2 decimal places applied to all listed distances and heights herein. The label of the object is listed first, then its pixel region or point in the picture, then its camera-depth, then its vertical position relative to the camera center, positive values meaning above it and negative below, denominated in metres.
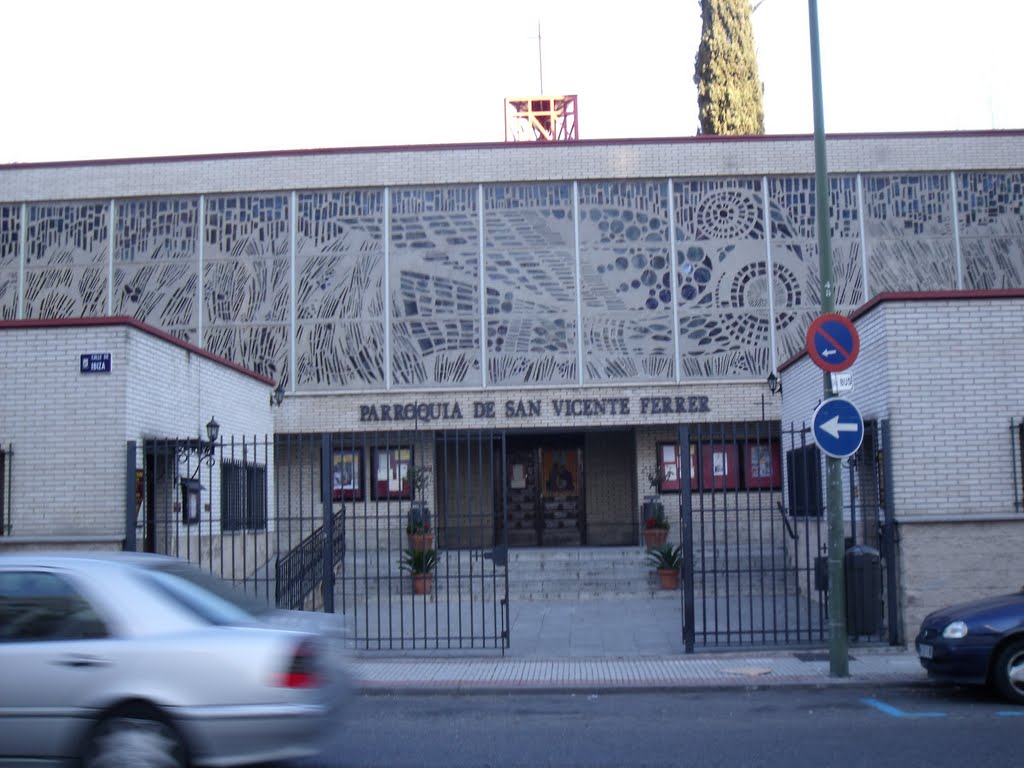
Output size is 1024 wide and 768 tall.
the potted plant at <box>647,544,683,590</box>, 18.98 -1.59
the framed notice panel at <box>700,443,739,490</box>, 23.03 +0.16
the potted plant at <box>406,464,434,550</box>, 17.77 -0.85
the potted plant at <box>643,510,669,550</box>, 21.03 -1.12
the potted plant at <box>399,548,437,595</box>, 17.20 -1.32
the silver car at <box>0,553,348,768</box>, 6.14 -1.12
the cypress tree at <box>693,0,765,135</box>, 29.97 +10.97
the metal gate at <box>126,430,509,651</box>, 13.62 -0.74
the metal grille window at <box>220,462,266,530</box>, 15.36 -0.30
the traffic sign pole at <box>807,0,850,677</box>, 11.28 -0.10
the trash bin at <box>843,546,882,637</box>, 11.92 -1.37
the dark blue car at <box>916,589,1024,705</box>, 9.77 -1.62
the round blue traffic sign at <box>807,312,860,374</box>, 11.20 +1.31
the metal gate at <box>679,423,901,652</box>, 11.95 -1.23
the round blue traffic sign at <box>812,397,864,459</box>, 11.16 +0.42
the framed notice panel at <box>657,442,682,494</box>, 23.78 +0.12
